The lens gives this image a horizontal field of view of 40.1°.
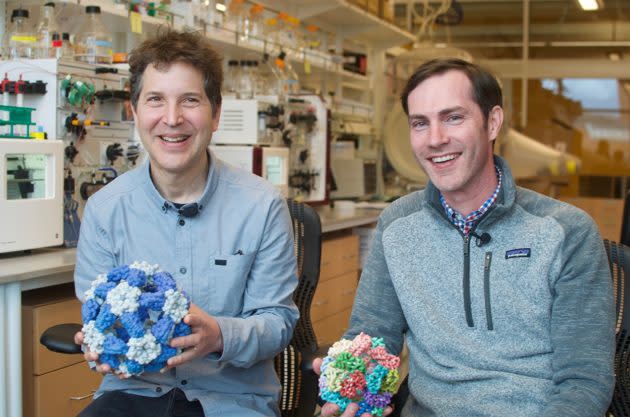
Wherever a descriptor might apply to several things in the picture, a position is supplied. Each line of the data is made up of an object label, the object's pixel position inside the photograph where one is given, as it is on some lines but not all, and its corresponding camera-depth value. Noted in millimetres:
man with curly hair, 1955
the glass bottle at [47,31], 3156
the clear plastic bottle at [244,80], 4699
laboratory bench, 2340
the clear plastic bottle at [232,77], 4750
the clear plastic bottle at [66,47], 3209
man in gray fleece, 1659
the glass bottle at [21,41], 3053
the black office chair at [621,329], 1812
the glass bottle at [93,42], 3238
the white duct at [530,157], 7066
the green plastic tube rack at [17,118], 2643
